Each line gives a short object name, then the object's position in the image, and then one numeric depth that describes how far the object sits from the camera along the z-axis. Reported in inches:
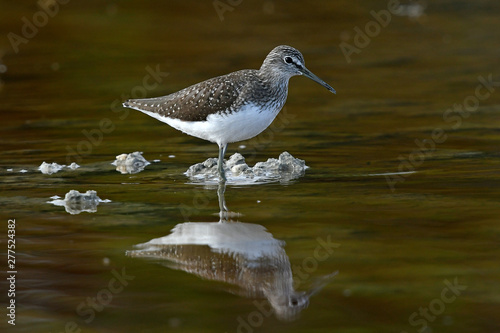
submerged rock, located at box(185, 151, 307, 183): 469.1
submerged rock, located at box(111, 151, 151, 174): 491.0
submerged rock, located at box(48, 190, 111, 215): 407.5
